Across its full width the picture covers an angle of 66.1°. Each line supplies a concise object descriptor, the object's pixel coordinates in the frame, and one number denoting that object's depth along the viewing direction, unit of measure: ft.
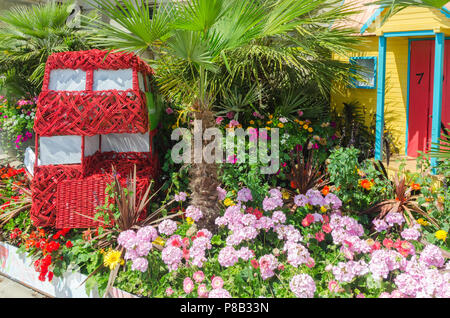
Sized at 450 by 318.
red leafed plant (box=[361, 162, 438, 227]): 11.80
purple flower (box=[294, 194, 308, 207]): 11.22
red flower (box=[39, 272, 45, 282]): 10.09
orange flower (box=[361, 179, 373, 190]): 12.05
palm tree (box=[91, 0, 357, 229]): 9.68
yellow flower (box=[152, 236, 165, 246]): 10.37
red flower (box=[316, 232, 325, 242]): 9.76
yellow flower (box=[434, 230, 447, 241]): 9.60
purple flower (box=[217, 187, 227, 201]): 11.83
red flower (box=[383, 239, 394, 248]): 9.17
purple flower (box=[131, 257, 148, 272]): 9.04
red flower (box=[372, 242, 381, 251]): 9.12
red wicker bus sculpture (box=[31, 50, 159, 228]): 11.62
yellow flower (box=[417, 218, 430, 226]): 10.99
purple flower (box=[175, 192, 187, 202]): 11.82
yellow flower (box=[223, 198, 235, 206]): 11.51
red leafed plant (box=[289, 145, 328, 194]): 13.25
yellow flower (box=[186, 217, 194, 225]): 11.15
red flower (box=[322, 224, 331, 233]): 9.88
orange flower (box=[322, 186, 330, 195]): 11.92
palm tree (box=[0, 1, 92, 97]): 19.30
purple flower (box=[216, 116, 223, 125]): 14.30
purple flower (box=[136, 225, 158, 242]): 9.52
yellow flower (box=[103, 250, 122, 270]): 9.46
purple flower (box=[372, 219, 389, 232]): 10.37
